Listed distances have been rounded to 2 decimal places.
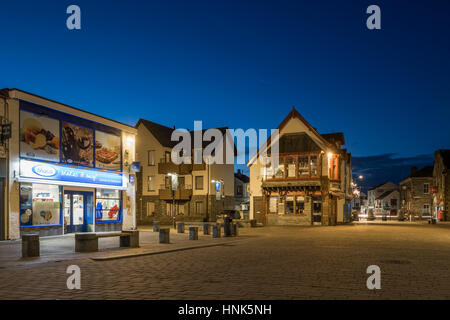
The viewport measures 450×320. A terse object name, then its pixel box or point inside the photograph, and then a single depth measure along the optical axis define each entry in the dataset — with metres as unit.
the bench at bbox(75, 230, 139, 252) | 15.28
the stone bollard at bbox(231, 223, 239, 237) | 24.45
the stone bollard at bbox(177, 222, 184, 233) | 26.77
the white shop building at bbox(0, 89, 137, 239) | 20.72
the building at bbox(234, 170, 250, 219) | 63.66
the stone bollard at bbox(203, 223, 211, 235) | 25.62
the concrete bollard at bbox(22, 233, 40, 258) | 13.76
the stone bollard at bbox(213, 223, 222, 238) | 23.38
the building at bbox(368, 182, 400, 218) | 115.50
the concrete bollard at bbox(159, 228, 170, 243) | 19.08
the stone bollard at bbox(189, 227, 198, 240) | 21.27
